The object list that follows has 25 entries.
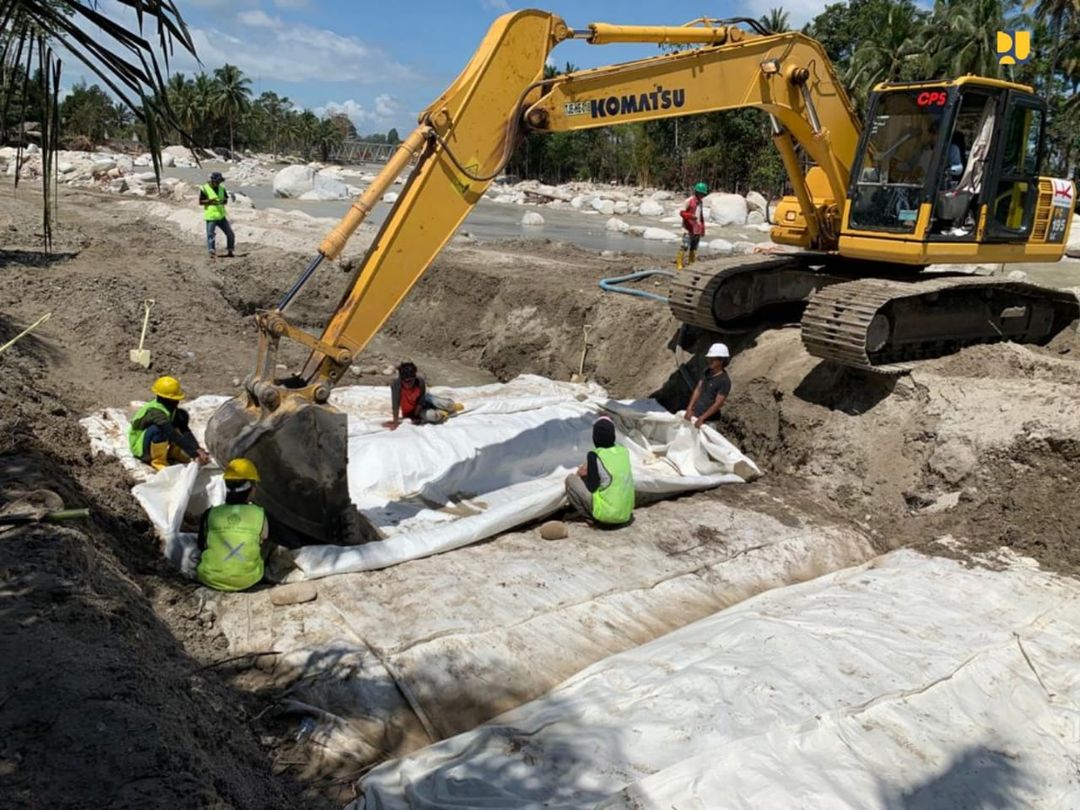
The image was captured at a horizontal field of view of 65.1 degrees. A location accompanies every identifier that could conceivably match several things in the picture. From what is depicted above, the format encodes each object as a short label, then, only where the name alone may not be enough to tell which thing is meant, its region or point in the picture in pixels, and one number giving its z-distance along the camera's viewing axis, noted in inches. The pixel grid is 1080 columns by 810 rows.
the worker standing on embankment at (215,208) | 574.6
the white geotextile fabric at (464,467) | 241.8
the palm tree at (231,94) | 2679.6
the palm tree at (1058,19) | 1295.5
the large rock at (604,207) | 1546.5
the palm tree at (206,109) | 2522.1
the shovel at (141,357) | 390.6
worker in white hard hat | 343.0
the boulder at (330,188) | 1397.3
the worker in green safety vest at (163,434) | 275.9
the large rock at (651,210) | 1503.4
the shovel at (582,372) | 453.7
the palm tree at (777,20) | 1851.6
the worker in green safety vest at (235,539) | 210.8
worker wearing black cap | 269.3
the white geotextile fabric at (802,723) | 143.9
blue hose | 468.3
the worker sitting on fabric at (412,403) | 336.5
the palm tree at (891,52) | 1475.1
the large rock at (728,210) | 1398.9
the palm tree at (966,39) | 1370.6
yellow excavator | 231.0
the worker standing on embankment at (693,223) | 553.6
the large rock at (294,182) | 1397.6
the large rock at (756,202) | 1510.8
